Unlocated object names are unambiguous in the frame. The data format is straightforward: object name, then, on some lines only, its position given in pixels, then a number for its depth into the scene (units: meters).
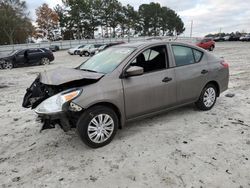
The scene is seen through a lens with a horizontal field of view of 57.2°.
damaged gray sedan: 3.32
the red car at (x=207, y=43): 23.97
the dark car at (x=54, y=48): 40.44
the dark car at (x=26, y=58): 15.26
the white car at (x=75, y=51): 28.47
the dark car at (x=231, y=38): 47.31
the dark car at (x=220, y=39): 50.72
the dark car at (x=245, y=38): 42.96
